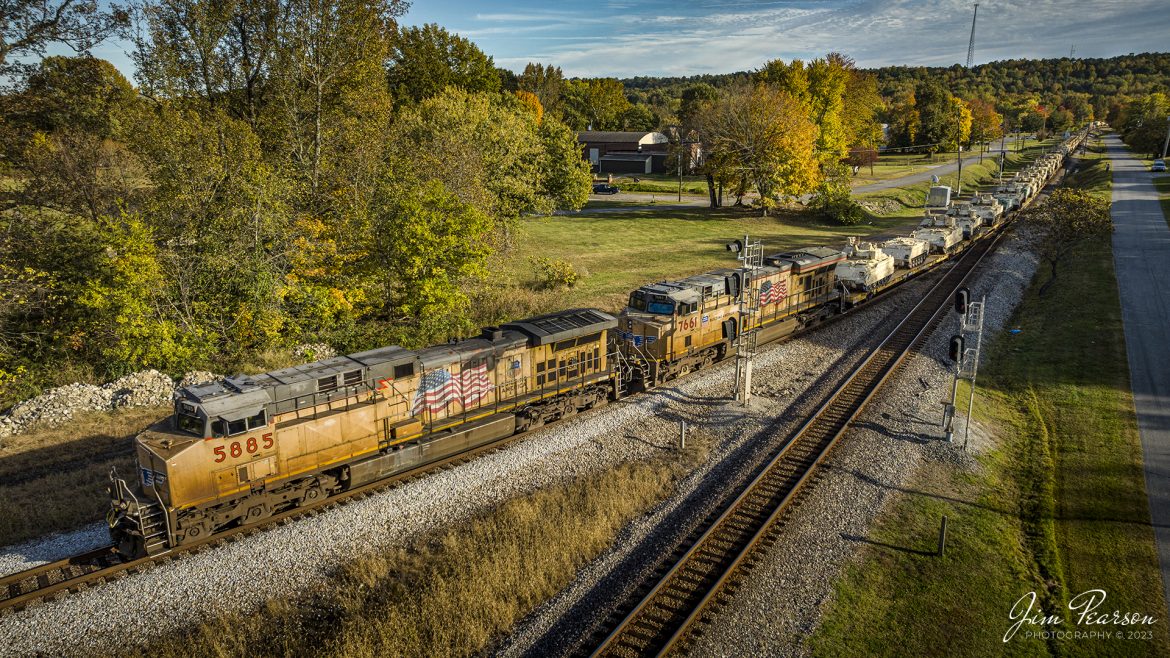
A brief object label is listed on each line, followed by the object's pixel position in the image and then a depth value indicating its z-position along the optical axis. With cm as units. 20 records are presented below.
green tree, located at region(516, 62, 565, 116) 12862
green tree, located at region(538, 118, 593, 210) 6538
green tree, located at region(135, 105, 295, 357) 2723
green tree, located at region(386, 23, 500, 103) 6272
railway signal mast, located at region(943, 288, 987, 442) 2073
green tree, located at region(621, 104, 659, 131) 14438
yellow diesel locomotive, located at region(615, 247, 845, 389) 2497
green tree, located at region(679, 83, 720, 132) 9455
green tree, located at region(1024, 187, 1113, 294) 4187
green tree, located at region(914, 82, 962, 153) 12431
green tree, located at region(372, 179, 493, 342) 2791
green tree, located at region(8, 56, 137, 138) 2702
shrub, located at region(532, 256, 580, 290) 4172
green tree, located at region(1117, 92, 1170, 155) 11188
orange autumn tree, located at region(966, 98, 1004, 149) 13450
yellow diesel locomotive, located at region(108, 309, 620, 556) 1485
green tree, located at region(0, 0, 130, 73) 2580
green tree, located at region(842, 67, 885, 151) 9188
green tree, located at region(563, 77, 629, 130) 13900
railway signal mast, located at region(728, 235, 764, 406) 2392
